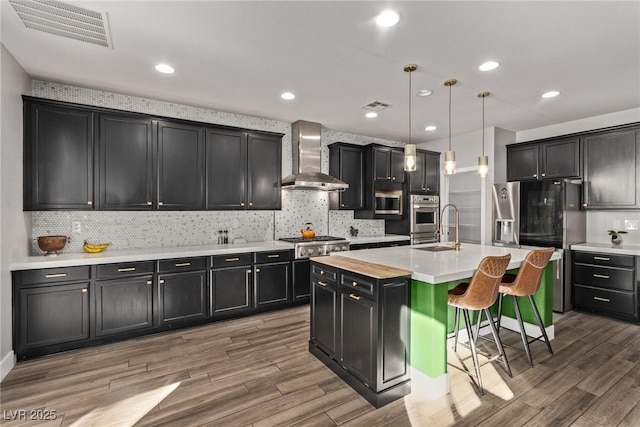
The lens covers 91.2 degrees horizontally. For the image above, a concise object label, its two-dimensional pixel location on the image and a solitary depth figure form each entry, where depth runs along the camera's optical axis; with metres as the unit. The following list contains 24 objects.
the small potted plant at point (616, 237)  4.41
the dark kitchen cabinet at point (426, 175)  5.92
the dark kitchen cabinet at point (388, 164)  5.52
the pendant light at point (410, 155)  2.99
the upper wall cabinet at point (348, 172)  5.40
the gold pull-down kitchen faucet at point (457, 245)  3.54
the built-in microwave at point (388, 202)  5.62
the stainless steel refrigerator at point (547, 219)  4.35
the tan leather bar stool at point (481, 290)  2.35
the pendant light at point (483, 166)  3.46
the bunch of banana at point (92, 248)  3.52
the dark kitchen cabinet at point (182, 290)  3.57
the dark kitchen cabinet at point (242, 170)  4.23
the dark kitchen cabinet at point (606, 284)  3.94
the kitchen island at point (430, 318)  2.31
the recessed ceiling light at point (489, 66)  2.98
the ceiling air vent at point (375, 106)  4.13
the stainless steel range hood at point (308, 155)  4.80
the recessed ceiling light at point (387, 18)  2.22
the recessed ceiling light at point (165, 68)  3.04
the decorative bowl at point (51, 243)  3.20
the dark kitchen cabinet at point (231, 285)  3.89
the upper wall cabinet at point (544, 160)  4.69
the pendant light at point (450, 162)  3.21
